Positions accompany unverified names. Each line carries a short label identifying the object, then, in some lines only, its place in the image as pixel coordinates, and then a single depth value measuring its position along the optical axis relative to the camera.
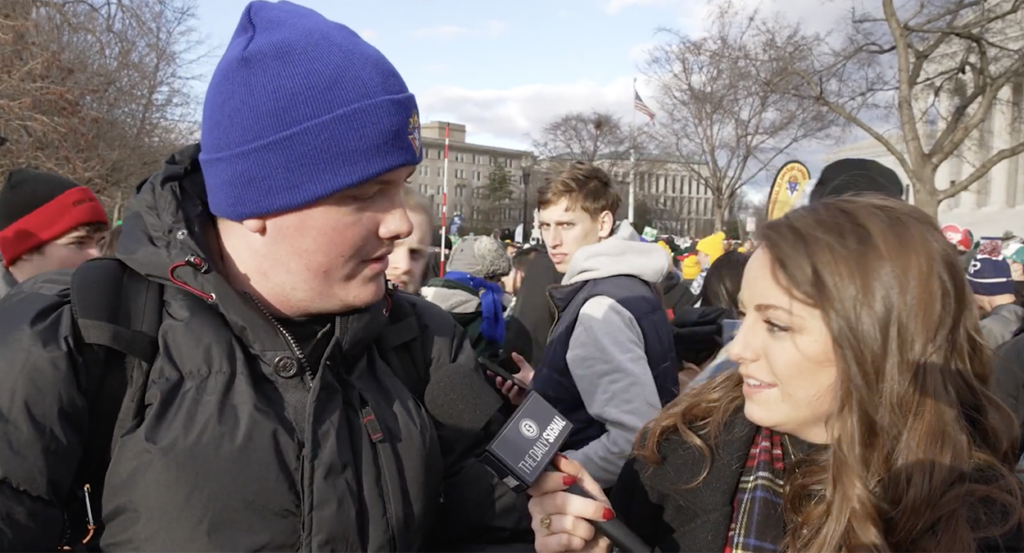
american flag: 29.35
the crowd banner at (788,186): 8.16
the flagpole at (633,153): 35.91
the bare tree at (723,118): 24.05
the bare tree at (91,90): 9.03
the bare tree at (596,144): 38.84
